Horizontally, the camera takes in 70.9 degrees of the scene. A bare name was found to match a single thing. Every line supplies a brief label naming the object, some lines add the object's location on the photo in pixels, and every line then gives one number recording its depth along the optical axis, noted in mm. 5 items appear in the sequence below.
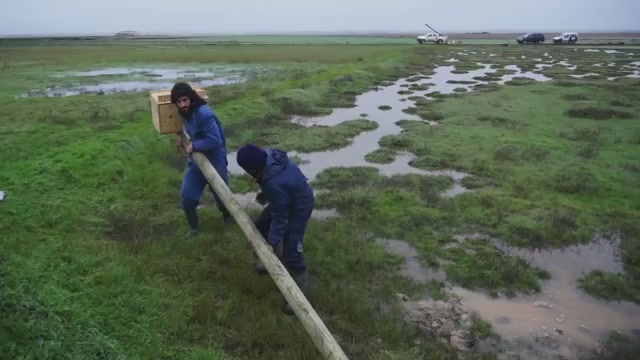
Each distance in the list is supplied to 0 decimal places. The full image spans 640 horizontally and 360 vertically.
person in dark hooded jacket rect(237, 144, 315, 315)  4719
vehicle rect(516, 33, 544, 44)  69500
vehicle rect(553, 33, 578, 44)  68812
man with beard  6191
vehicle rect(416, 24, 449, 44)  69750
